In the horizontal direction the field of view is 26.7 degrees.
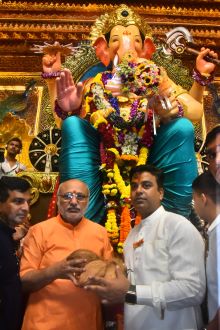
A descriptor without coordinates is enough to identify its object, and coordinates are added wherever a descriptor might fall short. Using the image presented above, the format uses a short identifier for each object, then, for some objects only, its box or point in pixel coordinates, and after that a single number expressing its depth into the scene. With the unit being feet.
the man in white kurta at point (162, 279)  4.61
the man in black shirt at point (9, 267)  4.75
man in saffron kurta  4.99
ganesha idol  7.65
